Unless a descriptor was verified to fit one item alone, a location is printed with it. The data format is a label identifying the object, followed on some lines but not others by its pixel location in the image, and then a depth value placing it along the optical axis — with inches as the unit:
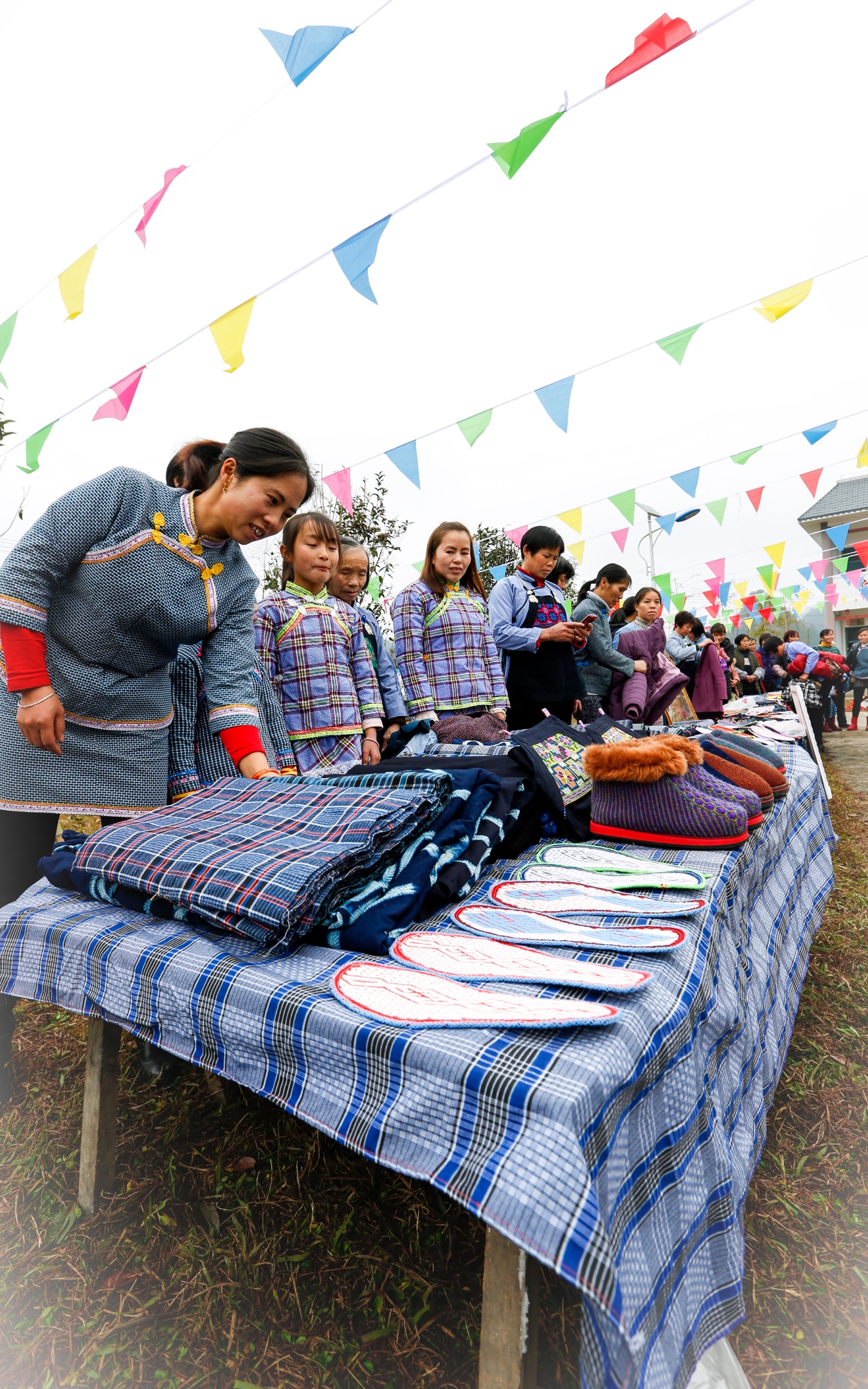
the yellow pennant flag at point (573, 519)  290.7
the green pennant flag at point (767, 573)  423.8
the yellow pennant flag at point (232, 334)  133.5
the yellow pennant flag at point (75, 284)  120.3
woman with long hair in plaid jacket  111.2
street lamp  327.9
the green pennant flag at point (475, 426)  200.4
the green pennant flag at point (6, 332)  124.9
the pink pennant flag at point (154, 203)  110.6
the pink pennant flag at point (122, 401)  148.6
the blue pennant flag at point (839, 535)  340.2
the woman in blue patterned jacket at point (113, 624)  50.3
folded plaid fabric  33.9
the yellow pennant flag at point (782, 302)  170.1
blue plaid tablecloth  21.5
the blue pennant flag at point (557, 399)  188.9
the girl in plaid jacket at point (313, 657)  86.7
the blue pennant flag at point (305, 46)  90.8
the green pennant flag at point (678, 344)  179.9
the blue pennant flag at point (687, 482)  274.1
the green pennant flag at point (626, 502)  271.1
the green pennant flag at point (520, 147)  110.1
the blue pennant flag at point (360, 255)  124.6
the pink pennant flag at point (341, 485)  217.8
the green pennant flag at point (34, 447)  153.8
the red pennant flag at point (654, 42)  99.4
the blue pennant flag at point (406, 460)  207.2
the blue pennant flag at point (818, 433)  244.4
